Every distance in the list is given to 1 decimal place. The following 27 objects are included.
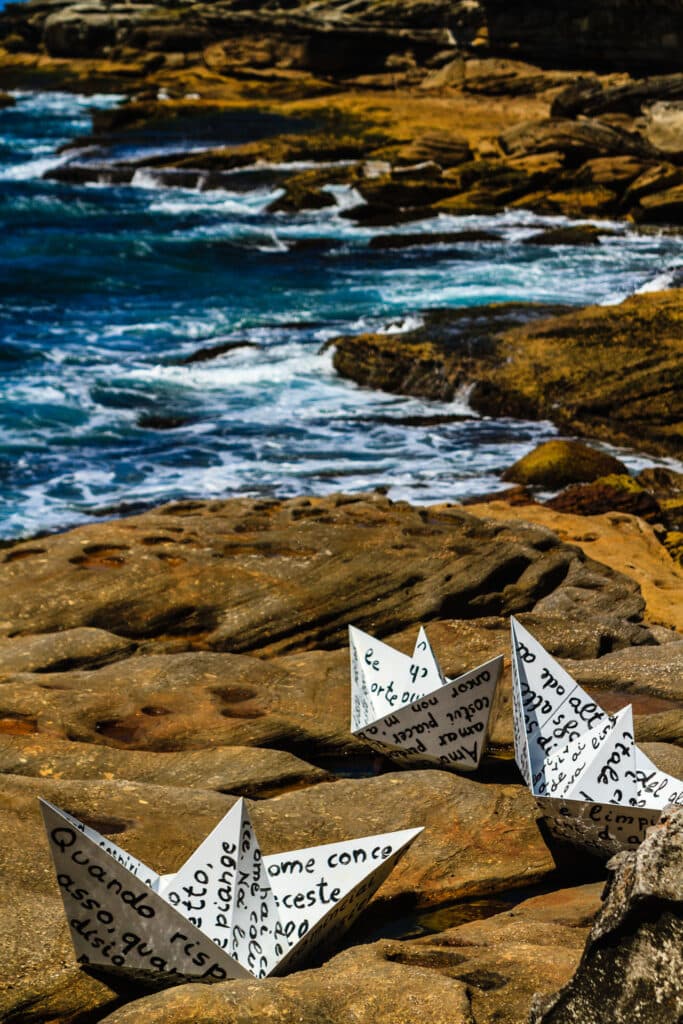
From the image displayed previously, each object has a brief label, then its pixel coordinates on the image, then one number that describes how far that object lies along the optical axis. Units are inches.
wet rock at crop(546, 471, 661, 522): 556.4
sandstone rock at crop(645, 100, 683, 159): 1427.2
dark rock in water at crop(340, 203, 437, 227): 1365.7
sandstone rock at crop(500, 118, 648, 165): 1421.0
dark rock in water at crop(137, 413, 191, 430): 748.6
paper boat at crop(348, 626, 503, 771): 285.7
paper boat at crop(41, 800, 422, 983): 181.8
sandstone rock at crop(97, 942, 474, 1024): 159.3
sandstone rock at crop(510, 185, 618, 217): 1334.9
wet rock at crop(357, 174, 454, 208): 1400.1
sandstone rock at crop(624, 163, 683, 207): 1306.6
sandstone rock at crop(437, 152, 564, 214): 1384.1
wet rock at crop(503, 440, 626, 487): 599.5
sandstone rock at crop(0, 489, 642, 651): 376.5
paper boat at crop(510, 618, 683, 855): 235.3
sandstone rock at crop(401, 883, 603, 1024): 170.7
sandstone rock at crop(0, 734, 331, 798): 275.6
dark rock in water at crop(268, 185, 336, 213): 1444.4
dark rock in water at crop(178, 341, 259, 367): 874.8
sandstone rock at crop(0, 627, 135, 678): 340.8
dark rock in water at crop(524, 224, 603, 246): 1204.5
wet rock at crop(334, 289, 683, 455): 676.7
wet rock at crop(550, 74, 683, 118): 1646.2
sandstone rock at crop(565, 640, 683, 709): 322.3
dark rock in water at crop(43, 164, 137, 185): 1653.5
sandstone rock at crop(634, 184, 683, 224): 1273.4
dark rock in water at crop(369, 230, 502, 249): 1251.8
